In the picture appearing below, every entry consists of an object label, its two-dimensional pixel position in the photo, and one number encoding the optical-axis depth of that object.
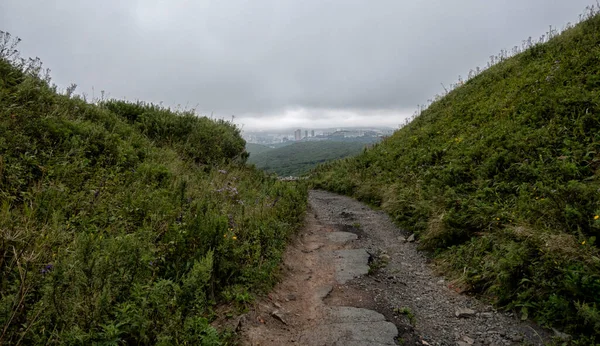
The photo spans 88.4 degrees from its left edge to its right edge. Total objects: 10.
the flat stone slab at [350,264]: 5.47
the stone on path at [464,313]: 4.19
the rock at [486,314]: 4.06
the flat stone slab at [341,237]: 7.47
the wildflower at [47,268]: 2.66
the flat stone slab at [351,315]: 4.00
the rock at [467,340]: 3.66
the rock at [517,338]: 3.51
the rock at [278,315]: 3.87
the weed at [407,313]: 4.11
